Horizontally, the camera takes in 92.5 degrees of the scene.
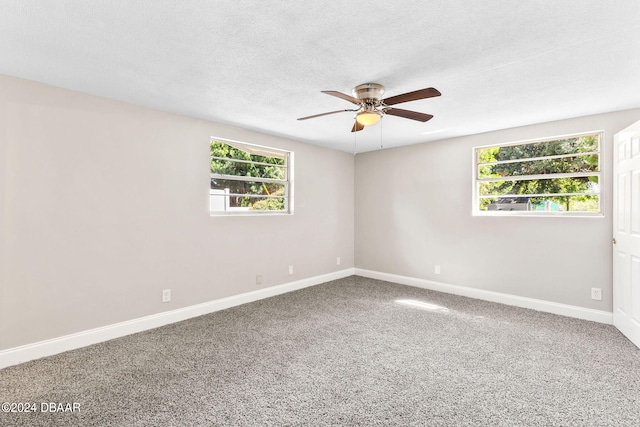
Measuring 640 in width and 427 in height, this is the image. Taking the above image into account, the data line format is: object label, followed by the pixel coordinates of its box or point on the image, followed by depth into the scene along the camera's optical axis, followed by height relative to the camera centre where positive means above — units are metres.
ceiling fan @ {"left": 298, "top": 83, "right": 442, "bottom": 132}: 2.55 +0.90
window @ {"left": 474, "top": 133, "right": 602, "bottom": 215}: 3.55 +0.43
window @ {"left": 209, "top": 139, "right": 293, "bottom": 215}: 3.92 +0.47
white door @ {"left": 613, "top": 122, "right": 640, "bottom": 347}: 2.78 -0.21
